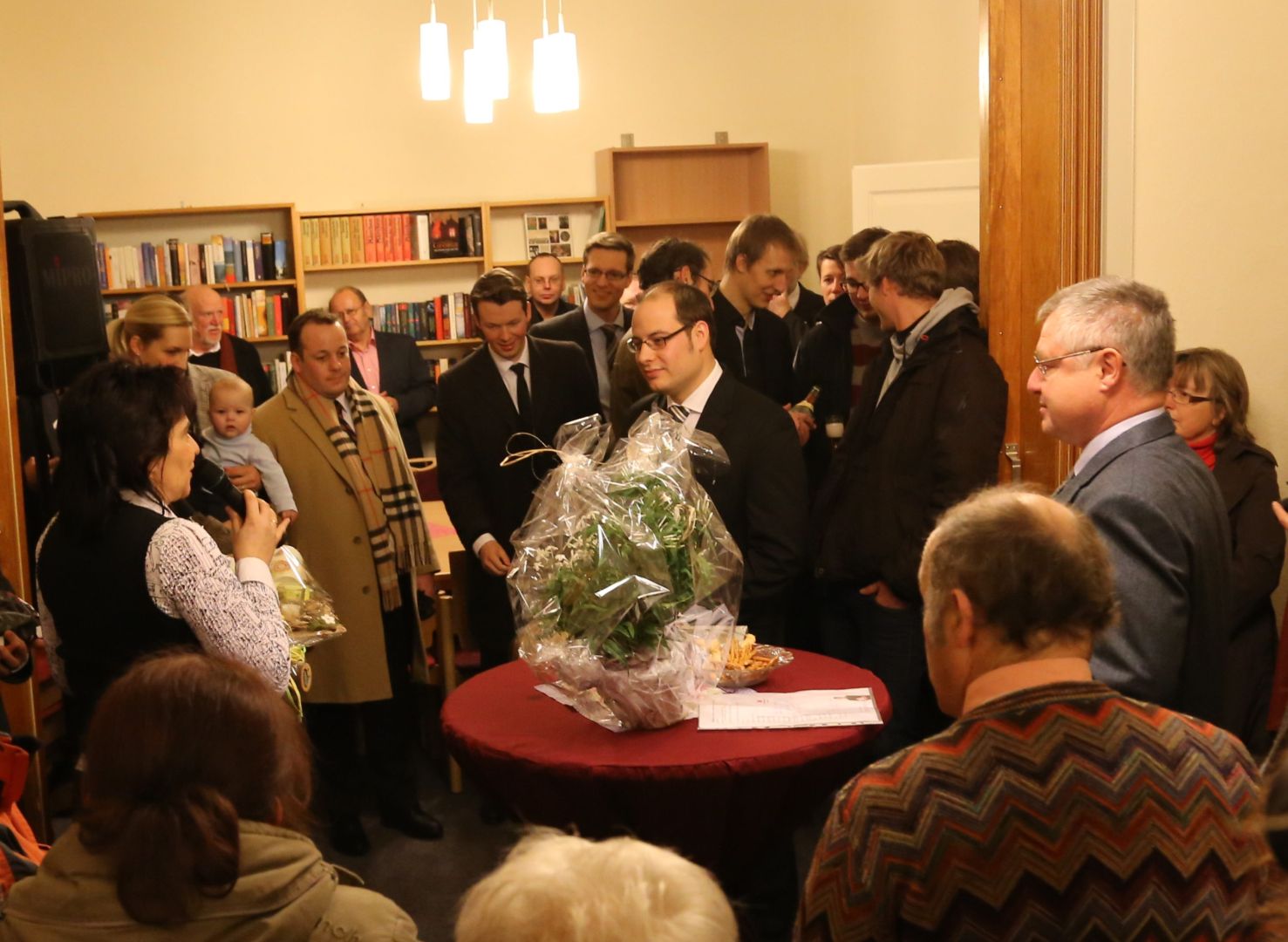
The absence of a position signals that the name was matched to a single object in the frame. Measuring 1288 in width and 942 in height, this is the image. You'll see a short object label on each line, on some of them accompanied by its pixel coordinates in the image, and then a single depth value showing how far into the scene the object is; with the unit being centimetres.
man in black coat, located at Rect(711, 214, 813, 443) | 445
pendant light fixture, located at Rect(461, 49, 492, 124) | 522
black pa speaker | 376
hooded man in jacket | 336
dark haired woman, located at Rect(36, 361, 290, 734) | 241
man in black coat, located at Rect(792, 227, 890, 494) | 443
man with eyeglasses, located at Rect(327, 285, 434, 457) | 724
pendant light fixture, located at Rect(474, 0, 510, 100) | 507
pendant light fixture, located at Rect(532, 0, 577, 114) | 527
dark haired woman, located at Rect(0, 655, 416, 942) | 141
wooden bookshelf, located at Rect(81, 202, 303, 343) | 788
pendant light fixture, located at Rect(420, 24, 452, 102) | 524
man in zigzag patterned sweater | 145
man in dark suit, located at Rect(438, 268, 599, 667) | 419
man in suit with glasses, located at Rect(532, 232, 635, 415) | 533
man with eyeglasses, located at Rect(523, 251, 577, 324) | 682
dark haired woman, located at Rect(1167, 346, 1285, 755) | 331
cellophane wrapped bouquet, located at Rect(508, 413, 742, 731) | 239
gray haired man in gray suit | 218
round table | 238
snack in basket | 275
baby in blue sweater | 395
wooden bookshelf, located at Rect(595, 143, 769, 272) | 823
